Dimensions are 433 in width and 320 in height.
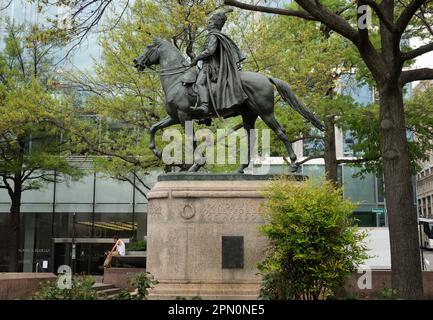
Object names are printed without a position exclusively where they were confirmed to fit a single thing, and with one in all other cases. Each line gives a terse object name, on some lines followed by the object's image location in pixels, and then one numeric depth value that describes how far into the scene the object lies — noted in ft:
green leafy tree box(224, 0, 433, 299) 37.42
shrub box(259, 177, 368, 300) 31.04
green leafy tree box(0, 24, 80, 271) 89.45
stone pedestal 37.88
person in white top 71.24
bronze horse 42.24
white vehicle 175.01
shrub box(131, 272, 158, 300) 30.60
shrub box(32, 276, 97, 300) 29.91
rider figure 41.55
